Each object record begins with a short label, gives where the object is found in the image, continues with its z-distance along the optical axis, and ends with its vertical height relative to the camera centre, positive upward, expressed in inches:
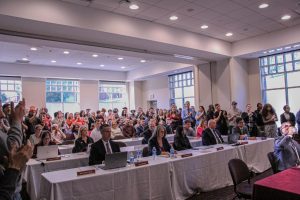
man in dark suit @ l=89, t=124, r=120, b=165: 152.7 -23.6
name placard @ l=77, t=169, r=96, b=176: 118.6 -29.6
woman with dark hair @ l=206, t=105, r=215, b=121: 332.7 -8.7
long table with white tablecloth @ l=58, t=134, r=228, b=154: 207.9 -31.6
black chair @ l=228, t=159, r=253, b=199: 122.7 -36.4
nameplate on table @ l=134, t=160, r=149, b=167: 135.5 -29.7
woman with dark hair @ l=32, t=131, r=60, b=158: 185.6 -21.1
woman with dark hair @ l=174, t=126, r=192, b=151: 198.8 -26.2
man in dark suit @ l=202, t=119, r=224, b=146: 212.1 -24.4
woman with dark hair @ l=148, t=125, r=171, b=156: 177.8 -23.8
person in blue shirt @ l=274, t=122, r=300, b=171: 150.9 -28.4
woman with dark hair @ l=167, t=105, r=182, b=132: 347.3 -13.8
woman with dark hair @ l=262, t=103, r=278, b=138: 286.4 -17.4
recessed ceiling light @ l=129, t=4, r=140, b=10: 218.9 +91.9
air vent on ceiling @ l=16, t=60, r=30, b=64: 436.5 +90.4
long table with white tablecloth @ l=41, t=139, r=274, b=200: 113.2 -37.1
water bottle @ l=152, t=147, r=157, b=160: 158.6 -28.7
